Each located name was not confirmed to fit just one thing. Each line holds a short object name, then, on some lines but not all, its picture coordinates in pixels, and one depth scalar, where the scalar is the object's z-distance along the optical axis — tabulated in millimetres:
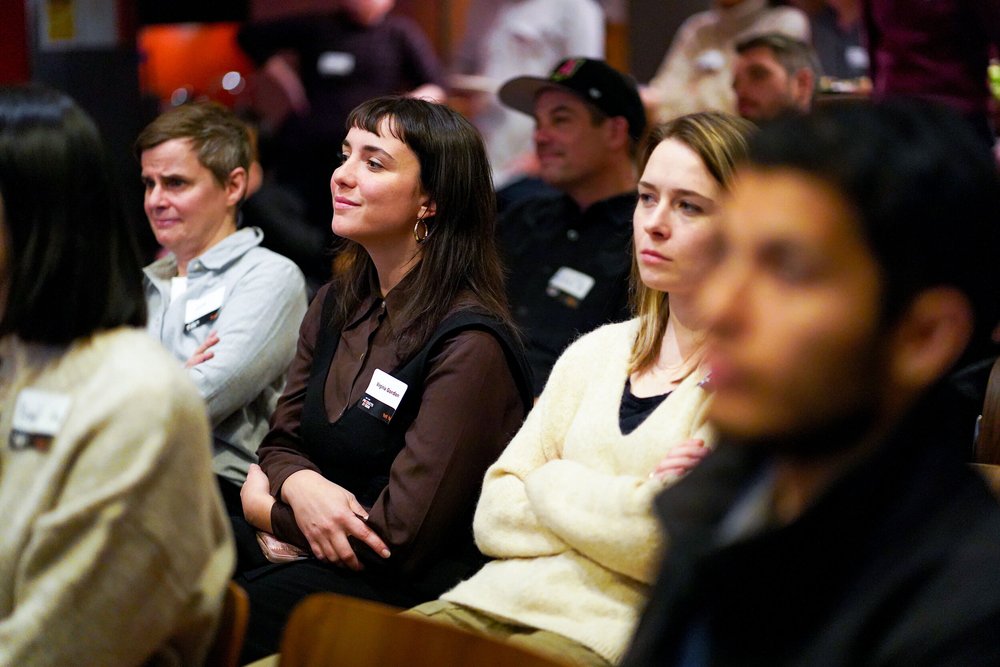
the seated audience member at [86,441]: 2904
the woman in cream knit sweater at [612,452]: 3549
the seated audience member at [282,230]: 6746
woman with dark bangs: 4352
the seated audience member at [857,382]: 1934
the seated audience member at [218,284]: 5383
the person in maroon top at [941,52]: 5781
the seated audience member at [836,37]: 10609
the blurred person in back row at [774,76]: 7812
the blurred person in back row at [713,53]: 9156
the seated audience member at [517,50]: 10461
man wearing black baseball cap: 6754
